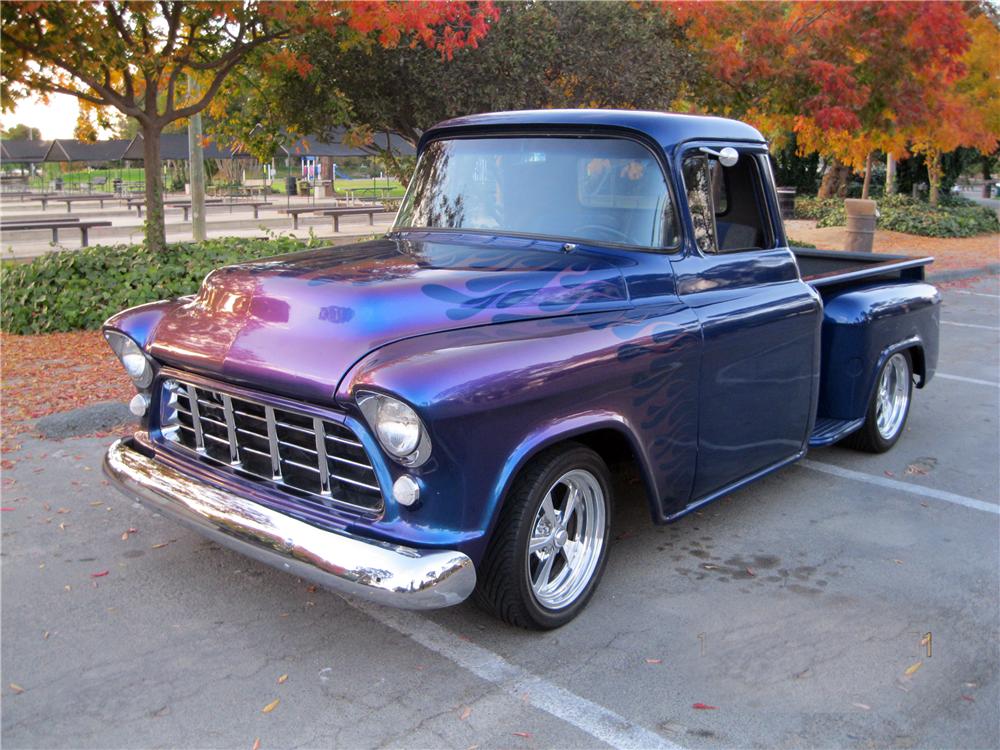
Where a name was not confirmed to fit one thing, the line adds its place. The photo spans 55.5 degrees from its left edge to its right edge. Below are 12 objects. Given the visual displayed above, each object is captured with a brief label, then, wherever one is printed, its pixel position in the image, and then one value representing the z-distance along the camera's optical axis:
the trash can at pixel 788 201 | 27.17
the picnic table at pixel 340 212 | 20.97
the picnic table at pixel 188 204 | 27.46
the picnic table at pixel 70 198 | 33.66
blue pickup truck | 3.13
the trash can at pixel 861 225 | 17.00
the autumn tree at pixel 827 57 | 13.83
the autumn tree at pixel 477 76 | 10.57
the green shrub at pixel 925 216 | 22.66
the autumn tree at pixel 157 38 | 8.66
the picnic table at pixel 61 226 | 15.92
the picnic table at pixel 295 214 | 22.84
